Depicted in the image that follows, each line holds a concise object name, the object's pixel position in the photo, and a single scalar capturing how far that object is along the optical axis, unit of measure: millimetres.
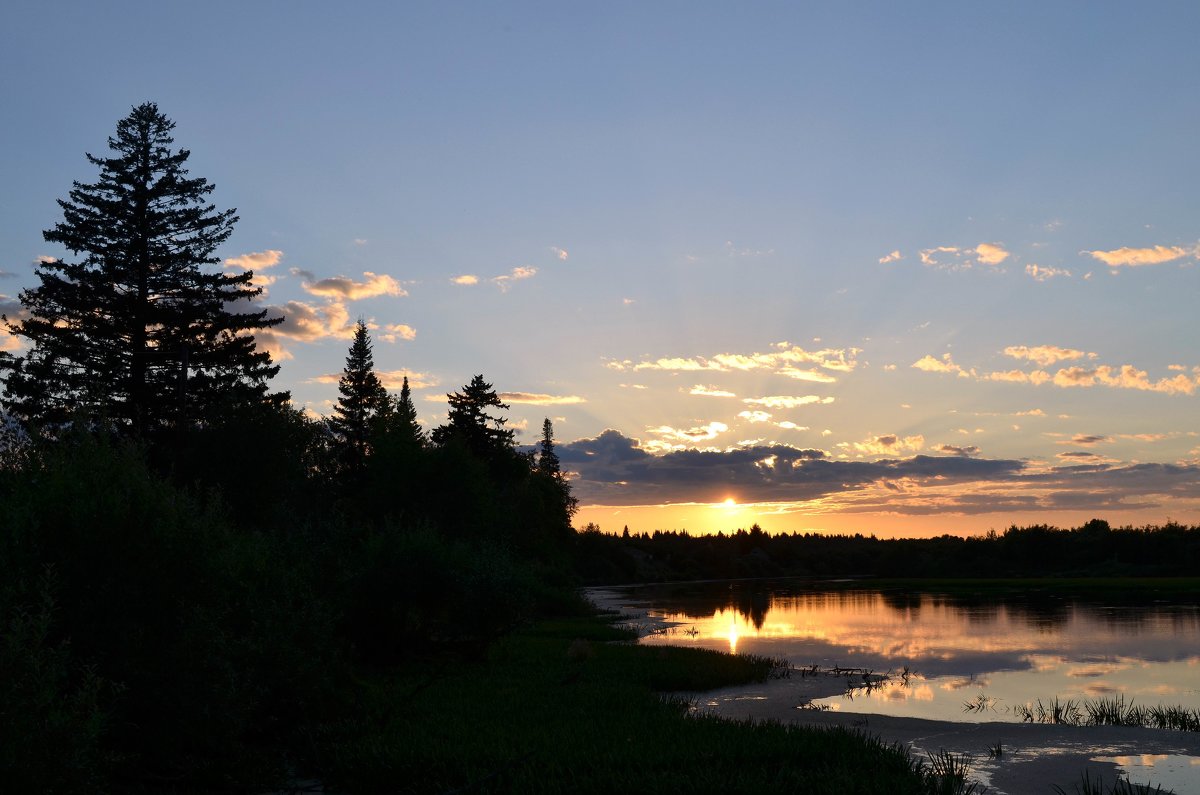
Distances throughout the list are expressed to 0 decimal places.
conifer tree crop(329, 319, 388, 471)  90000
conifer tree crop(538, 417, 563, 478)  142300
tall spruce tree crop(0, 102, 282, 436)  49281
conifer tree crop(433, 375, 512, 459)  97875
